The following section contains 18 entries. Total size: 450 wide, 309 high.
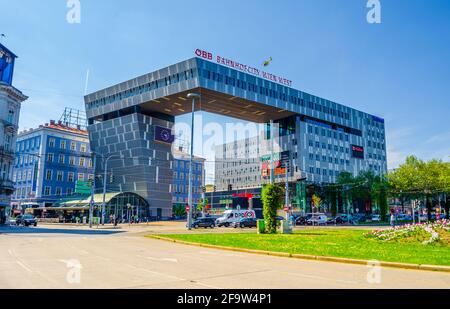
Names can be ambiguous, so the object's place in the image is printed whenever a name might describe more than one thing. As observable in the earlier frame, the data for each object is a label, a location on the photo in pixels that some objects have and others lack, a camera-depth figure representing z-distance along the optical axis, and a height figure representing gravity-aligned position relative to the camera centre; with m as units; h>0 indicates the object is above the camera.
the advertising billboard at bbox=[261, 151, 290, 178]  94.69 +13.35
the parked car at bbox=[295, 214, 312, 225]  63.54 -0.52
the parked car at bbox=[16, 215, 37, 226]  52.16 -0.87
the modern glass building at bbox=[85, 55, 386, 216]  75.50 +23.41
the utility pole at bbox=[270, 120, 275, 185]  99.06 +20.38
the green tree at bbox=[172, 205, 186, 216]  108.11 +1.51
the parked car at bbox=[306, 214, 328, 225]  61.78 -0.48
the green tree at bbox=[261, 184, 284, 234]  29.78 +1.13
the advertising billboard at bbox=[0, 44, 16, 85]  56.90 +22.12
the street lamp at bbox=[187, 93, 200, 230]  38.51 +2.36
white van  52.62 +0.01
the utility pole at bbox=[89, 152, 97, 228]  50.42 +1.16
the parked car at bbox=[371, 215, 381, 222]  84.81 -0.06
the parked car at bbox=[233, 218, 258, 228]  49.47 -0.87
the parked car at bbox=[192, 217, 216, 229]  47.24 -0.89
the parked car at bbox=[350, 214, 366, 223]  73.73 -0.20
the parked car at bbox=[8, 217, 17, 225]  57.76 -1.32
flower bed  19.39 -0.79
